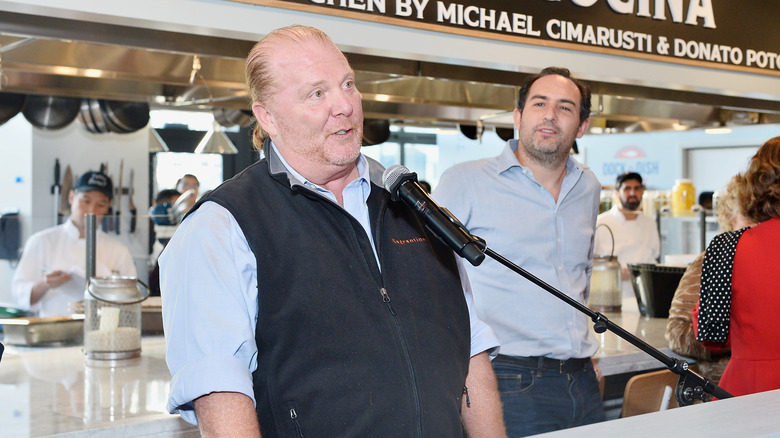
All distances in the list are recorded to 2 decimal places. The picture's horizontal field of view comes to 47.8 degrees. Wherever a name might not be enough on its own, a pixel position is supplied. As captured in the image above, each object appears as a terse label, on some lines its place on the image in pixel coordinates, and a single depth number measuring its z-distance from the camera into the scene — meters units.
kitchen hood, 2.78
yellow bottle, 6.94
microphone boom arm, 1.40
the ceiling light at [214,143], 6.49
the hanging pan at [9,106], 4.20
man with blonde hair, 1.30
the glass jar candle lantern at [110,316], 2.77
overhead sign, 2.58
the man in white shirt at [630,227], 5.88
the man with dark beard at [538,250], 2.30
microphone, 1.29
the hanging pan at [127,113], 4.84
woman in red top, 2.39
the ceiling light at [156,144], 7.84
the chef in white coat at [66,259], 4.48
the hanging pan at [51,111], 4.50
